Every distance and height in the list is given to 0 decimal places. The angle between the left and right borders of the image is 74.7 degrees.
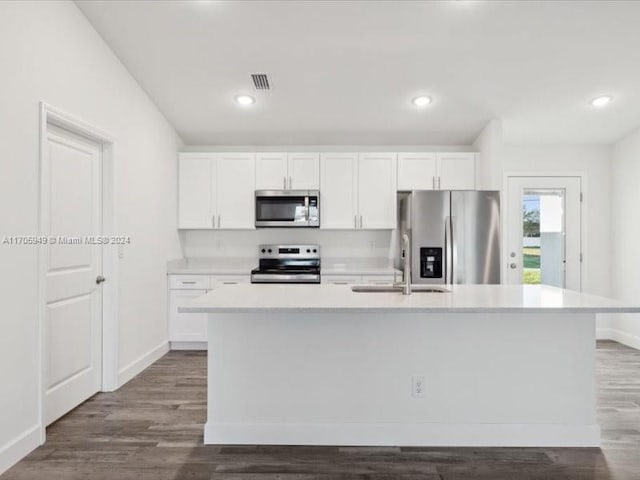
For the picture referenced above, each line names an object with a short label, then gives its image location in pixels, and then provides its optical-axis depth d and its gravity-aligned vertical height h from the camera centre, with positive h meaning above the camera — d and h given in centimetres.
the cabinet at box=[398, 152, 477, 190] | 470 +80
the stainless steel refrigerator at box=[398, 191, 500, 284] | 415 +7
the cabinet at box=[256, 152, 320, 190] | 474 +79
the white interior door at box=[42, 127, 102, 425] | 281 -24
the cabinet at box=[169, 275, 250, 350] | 453 -61
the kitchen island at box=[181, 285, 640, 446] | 246 -80
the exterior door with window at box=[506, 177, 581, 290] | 505 +9
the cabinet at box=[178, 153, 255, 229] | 476 +57
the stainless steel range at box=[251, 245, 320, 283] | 494 -19
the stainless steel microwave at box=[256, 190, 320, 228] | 465 +37
